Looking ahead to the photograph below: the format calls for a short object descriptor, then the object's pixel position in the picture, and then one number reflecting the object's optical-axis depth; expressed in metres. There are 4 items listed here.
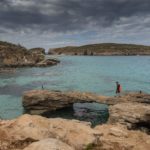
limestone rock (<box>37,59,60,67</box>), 70.94
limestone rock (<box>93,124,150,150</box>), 8.39
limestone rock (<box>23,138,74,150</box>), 5.90
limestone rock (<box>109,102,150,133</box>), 14.87
